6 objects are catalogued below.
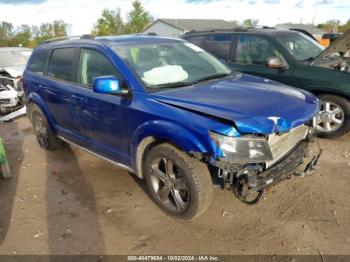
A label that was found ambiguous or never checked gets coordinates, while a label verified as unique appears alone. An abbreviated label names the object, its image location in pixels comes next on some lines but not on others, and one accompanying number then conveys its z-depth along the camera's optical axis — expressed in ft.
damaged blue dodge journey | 9.49
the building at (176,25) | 151.76
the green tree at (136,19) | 149.38
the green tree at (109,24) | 146.58
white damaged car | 27.20
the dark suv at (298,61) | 17.17
